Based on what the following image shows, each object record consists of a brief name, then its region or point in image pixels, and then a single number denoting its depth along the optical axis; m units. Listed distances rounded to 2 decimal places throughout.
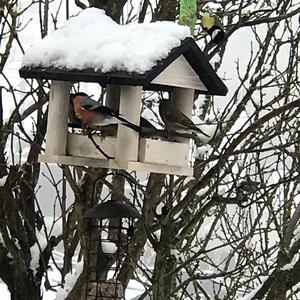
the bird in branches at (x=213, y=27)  2.70
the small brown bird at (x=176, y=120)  2.52
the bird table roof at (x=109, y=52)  2.33
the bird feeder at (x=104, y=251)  2.47
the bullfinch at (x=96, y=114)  2.38
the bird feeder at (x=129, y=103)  2.36
